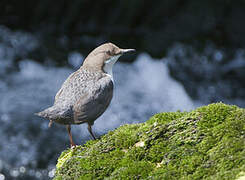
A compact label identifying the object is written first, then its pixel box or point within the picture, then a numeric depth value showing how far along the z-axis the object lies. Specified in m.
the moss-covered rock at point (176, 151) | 7.27
